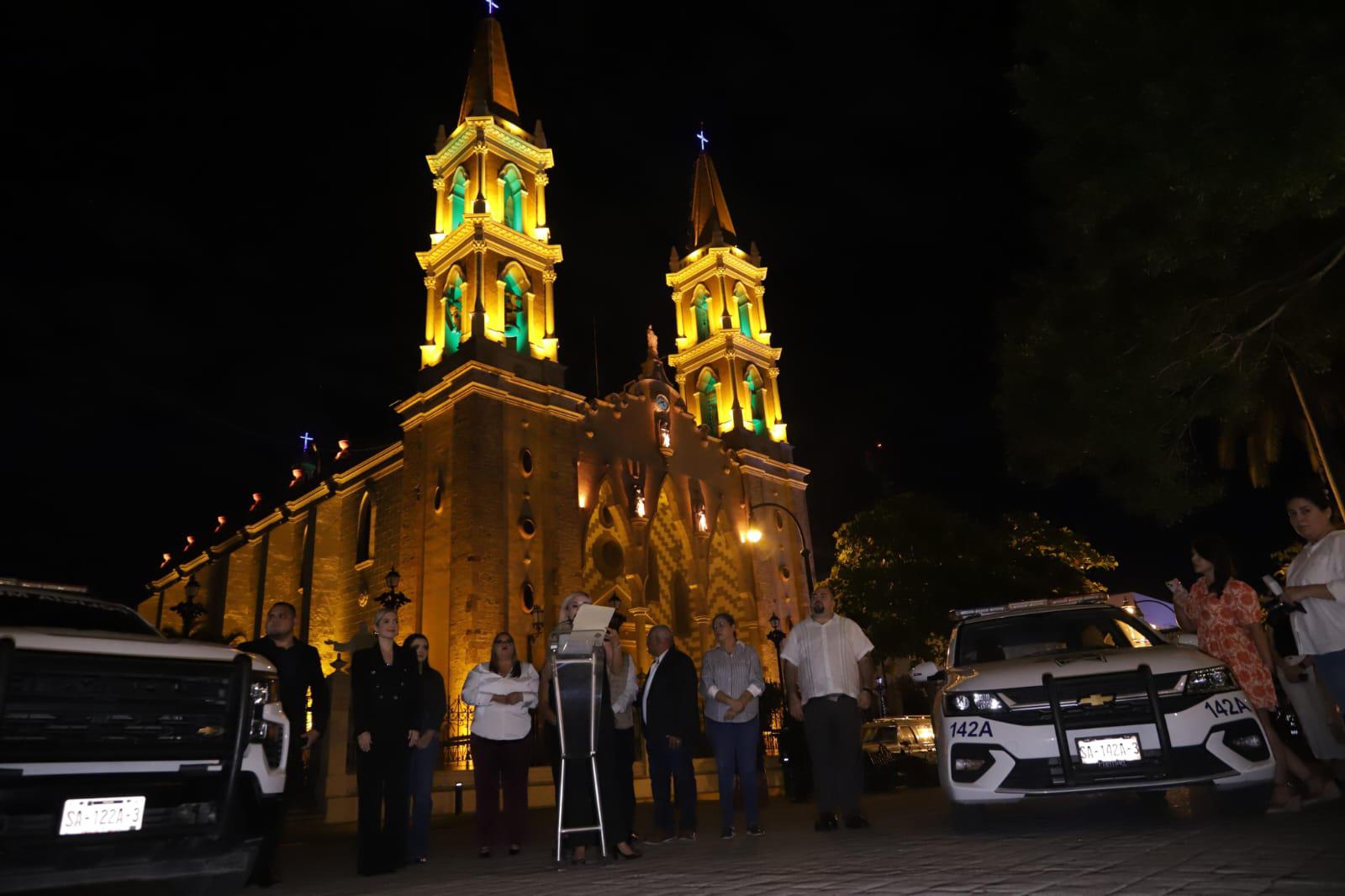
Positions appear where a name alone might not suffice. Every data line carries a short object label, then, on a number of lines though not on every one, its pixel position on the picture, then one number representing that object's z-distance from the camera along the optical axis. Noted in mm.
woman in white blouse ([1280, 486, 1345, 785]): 5430
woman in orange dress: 6098
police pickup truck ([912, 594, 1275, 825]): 5516
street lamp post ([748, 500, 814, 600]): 22228
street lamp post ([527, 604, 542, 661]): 28325
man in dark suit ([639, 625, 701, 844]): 7594
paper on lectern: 5816
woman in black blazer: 6312
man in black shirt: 6570
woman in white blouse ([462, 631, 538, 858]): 6910
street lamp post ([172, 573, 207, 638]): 15828
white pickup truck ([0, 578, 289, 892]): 4020
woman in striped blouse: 7625
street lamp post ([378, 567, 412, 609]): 20500
